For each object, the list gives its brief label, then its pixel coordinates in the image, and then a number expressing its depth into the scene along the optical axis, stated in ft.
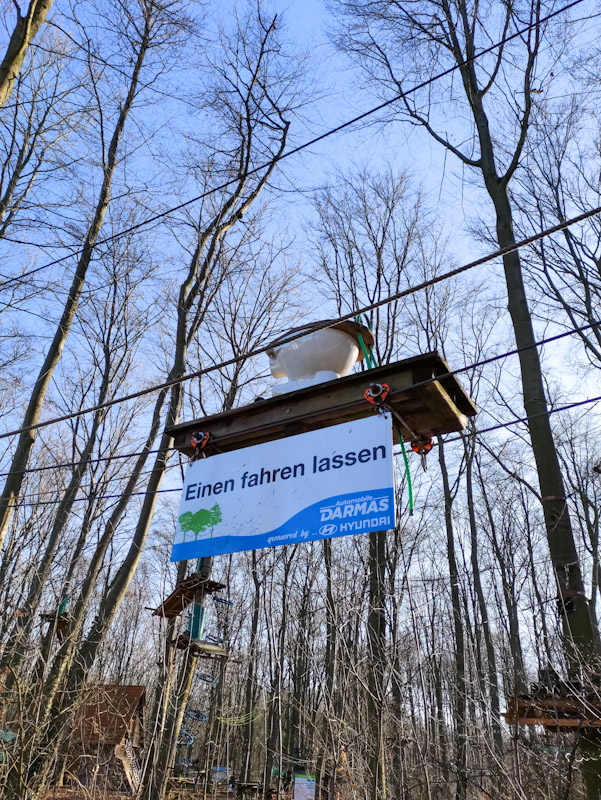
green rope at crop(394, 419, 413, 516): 10.13
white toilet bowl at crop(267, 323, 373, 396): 12.40
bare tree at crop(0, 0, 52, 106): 20.12
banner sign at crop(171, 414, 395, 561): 9.84
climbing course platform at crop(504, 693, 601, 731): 13.51
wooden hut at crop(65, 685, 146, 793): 55.37
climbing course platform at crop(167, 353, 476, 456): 10.57
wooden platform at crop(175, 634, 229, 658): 20.37
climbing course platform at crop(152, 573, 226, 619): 20.80
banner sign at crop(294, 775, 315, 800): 28.19
